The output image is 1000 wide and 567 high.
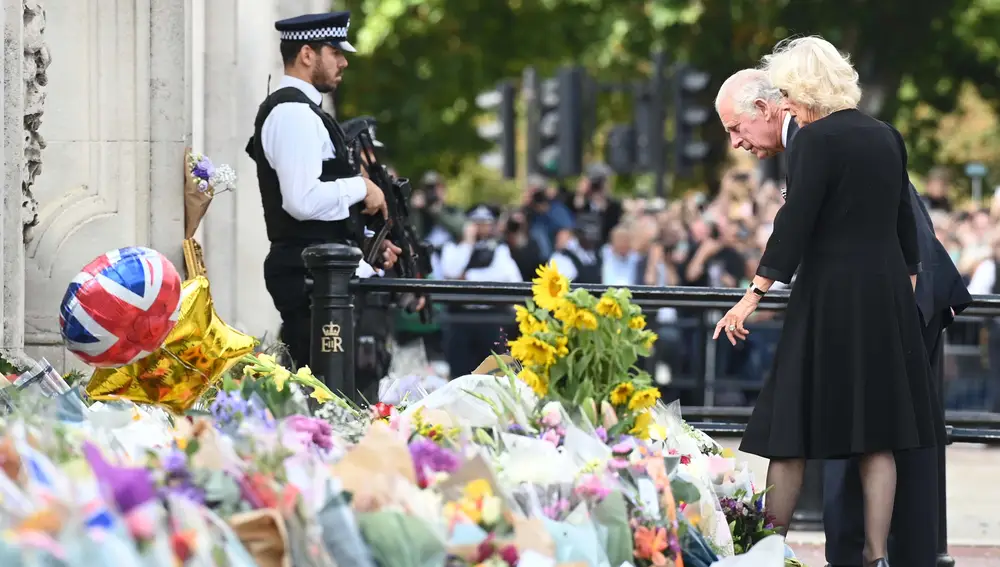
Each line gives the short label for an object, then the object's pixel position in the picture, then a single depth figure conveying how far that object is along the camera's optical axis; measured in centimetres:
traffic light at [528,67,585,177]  4895
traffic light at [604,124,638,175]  4834
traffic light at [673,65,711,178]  4634
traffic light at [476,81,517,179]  5241
